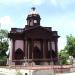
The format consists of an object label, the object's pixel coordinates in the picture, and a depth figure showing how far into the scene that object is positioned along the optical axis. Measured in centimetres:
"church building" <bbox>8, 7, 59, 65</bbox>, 1792
